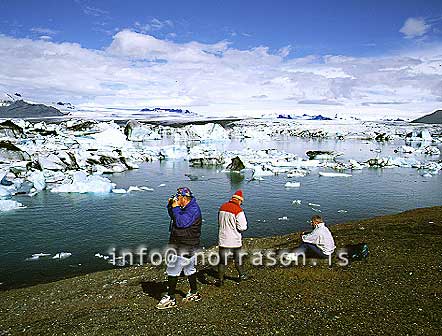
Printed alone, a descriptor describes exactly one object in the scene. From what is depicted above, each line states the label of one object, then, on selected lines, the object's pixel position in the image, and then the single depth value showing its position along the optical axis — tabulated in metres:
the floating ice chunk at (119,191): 18.66
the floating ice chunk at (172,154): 32.88
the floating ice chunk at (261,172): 23.84
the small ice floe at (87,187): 18.64
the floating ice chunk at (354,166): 27.19
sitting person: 7.11
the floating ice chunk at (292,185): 20.45
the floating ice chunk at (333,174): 24.02
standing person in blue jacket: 5.47
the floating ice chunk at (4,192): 17.18
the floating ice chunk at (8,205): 15.16
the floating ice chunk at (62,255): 10.59
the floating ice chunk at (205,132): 58.44
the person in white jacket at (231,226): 6.01
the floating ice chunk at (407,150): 38.69
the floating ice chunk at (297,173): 23.91
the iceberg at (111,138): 36.62
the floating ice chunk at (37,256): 10.55
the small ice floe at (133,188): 19.24
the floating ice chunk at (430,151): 38.28
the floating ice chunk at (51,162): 23.00
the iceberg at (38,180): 18.92
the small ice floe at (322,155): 33.28
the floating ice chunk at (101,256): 10.68
